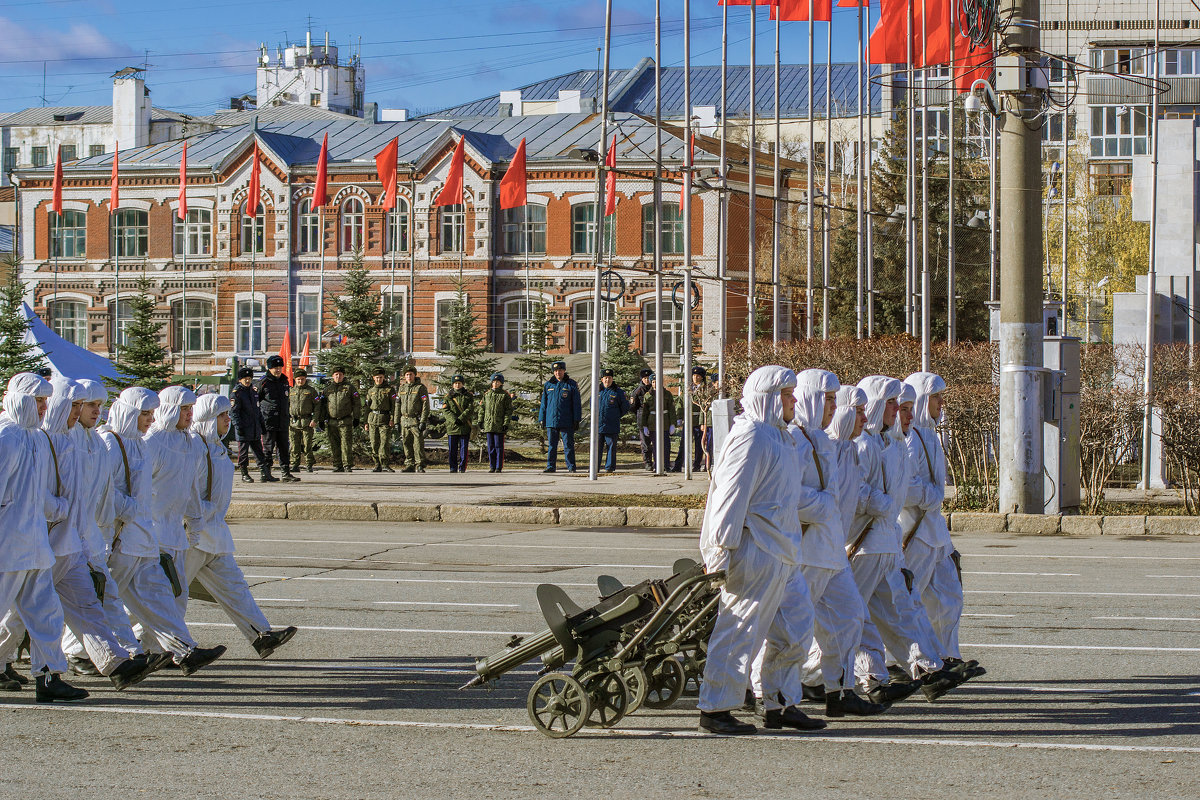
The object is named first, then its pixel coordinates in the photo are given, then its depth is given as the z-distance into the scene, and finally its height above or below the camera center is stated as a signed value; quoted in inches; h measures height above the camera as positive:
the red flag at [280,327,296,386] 1859.9 +23.8
